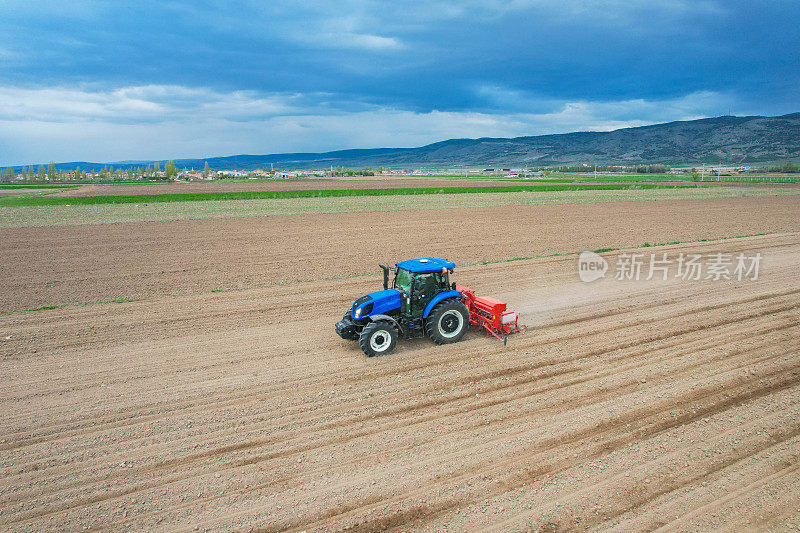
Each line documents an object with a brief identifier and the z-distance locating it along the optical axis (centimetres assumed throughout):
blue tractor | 982
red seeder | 1068
